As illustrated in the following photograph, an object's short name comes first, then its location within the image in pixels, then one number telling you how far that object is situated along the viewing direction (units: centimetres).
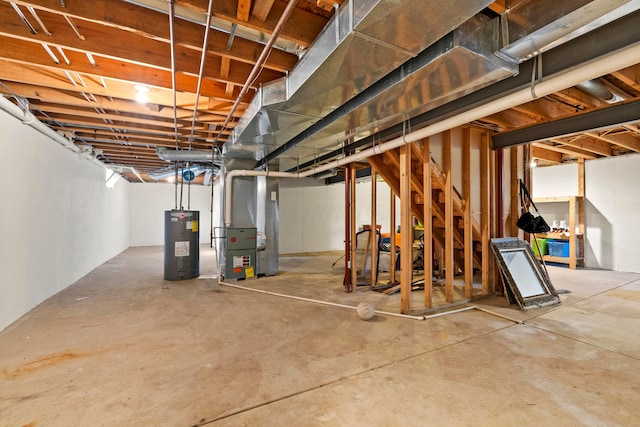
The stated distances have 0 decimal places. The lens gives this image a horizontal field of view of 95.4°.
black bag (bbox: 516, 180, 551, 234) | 372
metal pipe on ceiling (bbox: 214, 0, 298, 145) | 142
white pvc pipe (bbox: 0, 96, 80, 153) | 262
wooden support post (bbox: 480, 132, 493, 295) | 372
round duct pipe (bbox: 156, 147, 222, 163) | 479
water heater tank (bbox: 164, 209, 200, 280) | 471
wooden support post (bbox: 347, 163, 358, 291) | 406
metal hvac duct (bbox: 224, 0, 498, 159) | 129
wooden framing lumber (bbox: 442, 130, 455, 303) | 338
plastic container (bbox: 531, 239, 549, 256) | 601
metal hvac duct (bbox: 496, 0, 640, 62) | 128
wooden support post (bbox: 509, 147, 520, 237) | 404
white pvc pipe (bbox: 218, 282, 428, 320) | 301
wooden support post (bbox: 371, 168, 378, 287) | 428
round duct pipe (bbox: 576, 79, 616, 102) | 243
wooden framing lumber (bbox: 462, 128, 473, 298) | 356
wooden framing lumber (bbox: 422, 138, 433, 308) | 317
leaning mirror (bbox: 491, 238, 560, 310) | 335
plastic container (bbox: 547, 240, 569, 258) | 586
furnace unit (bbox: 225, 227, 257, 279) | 474
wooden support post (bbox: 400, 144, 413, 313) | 310
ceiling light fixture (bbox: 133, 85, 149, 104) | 284
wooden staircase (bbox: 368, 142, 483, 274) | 340
